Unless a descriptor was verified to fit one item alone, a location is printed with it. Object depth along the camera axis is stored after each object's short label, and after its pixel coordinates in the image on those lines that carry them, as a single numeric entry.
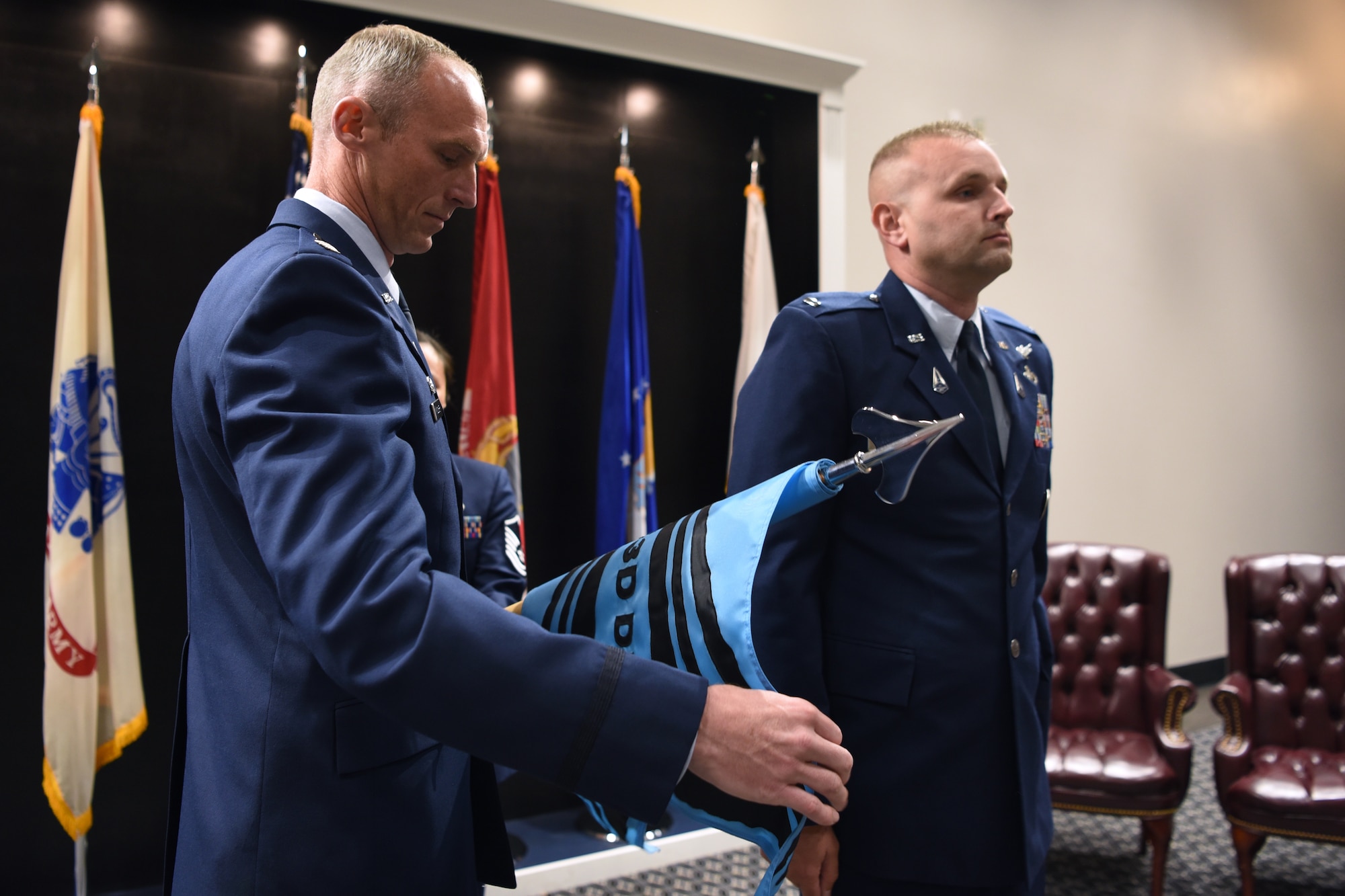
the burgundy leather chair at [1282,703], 2.57
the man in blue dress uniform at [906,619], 1.37
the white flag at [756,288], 3.44
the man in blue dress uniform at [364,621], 0.68
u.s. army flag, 2.40
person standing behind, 2.43
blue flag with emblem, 3.20
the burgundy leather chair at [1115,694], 2.65
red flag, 3.01
